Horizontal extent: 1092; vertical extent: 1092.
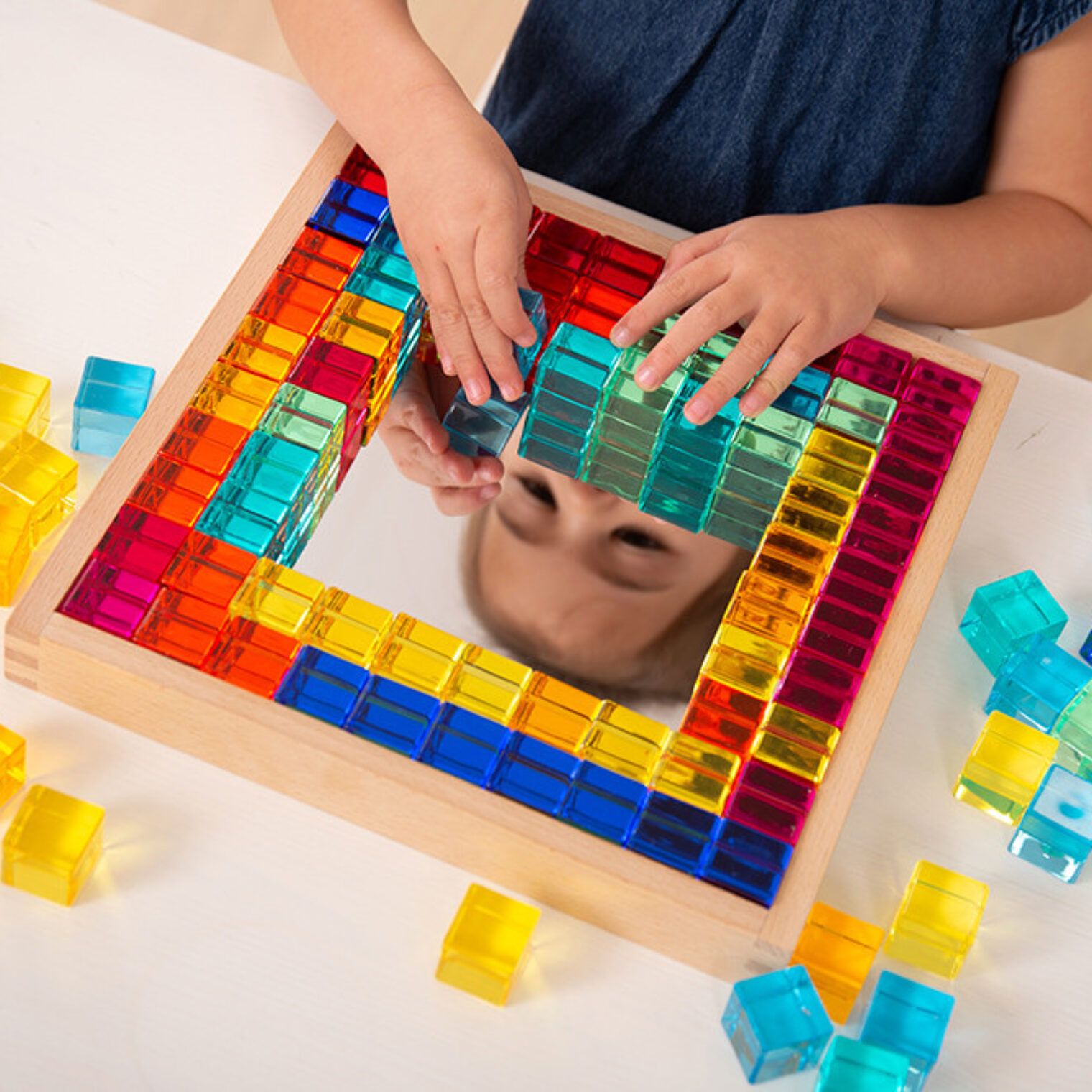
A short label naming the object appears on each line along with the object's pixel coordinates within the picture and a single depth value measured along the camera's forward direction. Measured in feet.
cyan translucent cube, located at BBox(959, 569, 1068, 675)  2.42
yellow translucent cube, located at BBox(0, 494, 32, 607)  2.22
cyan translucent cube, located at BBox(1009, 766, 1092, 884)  2.28
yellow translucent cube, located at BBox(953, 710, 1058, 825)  2.32
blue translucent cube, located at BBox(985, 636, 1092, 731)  2.41
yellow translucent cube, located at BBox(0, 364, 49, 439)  2.35
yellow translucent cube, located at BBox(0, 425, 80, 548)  2.27
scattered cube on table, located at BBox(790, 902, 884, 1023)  2.12
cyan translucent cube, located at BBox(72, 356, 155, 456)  2.38
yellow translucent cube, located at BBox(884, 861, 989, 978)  2.16
